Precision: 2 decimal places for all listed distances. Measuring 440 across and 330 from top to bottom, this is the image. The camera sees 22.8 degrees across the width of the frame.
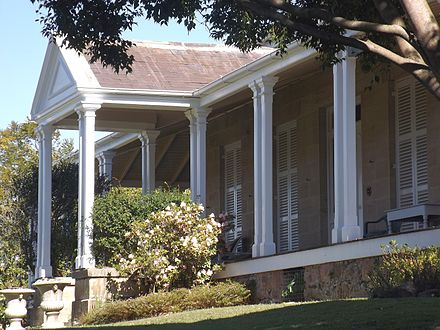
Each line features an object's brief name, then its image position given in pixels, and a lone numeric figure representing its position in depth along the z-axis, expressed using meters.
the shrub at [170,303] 18.98
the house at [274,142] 17.56
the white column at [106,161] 29.89
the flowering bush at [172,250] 20.41
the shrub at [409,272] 14.26
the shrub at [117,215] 21.62
